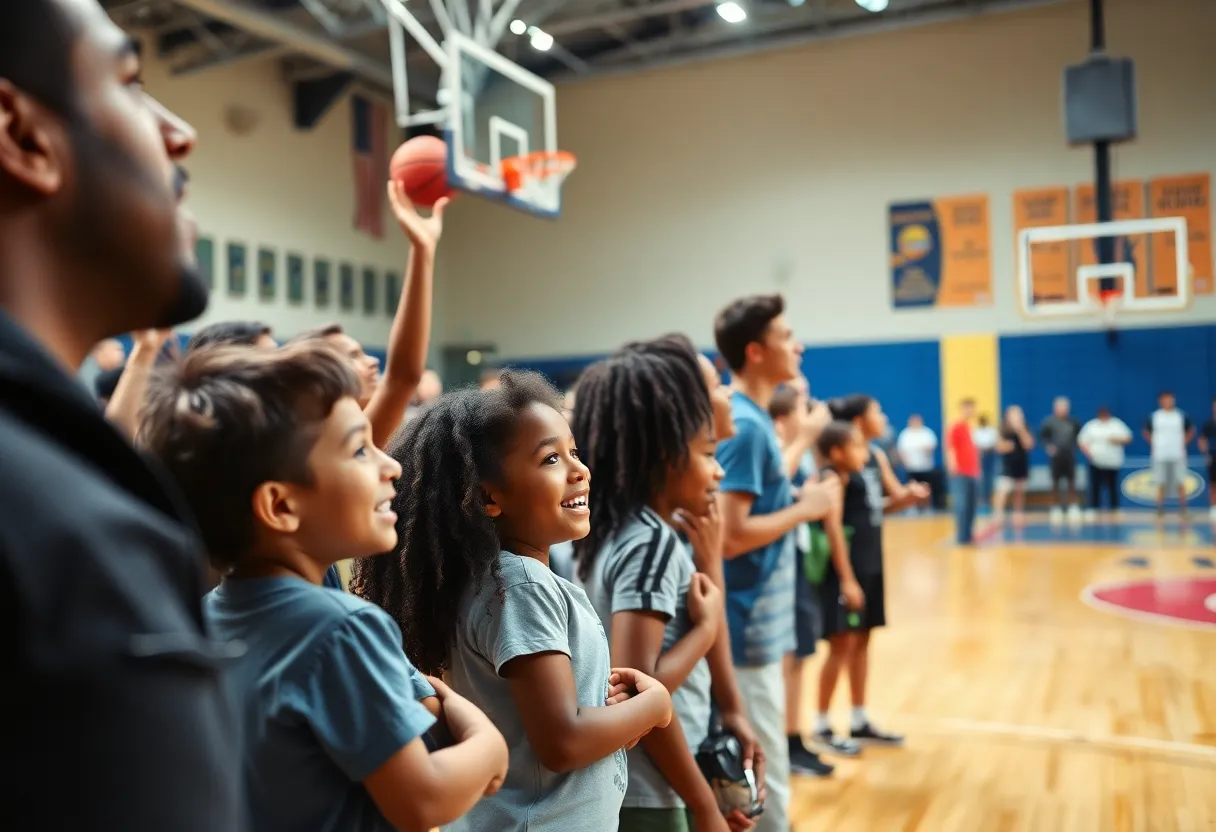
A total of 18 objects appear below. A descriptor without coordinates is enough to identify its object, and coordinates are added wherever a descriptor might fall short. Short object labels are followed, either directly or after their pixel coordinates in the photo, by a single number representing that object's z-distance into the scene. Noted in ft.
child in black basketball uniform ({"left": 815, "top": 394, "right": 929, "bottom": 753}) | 14.08
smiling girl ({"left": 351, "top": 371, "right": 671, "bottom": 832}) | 5.07
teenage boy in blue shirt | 9.11
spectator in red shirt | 34.40
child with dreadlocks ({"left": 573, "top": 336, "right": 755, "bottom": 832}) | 6.42
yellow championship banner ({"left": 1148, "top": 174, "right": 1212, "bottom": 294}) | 44.37
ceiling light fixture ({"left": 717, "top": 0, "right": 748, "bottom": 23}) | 40.47
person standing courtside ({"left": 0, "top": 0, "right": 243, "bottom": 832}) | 1.73
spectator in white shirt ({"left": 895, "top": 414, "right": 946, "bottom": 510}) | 44.14
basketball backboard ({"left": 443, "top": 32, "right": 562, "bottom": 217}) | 25.77
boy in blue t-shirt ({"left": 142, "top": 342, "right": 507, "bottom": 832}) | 3.46
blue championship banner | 47.91
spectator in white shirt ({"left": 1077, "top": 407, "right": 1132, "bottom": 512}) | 42.09
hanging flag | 51.75
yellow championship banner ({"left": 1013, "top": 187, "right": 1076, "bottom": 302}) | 45.78
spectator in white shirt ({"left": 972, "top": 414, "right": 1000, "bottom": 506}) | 43.27
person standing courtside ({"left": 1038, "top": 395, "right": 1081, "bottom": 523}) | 42.65
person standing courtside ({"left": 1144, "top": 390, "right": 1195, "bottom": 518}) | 39.52
